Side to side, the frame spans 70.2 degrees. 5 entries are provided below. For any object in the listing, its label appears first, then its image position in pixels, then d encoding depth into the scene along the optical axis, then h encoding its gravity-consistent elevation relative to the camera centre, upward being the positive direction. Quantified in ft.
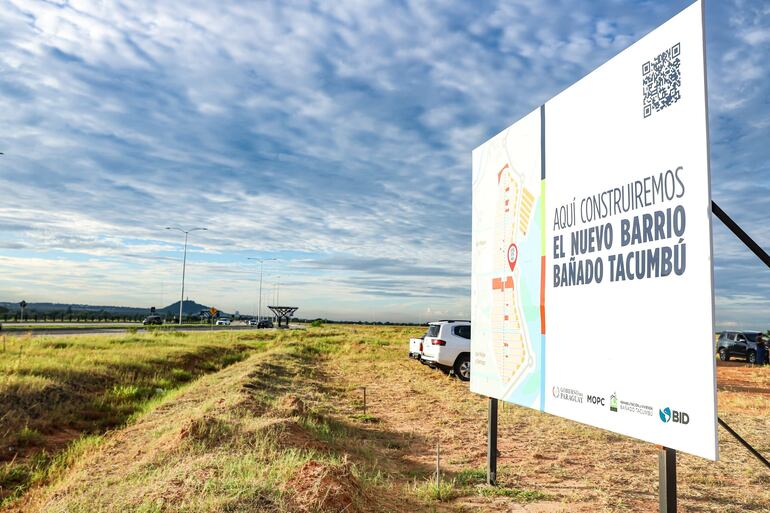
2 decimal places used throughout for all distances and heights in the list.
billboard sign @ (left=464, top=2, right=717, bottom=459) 12.70 +1.92
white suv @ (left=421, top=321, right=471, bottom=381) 57.88 -3.53
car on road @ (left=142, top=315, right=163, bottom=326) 219.41 -6.57
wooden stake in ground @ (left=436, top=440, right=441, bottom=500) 20.50 -6.55
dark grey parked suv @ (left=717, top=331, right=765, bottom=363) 103.40 -4.17
